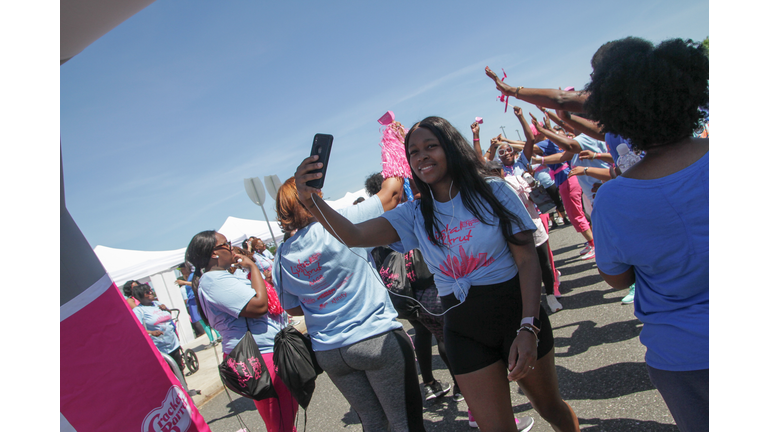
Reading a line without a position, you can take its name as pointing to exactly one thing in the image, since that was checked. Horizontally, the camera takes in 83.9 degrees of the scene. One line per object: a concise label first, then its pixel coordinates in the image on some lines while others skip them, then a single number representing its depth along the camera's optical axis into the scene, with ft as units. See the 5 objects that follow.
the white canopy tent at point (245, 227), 65.36
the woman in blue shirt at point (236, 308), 9.45
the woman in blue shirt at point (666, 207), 4.28
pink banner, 4.27
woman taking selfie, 6.36
